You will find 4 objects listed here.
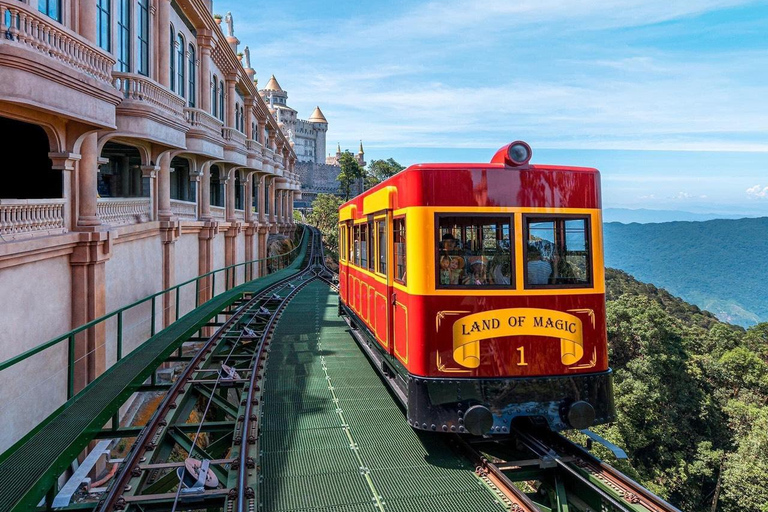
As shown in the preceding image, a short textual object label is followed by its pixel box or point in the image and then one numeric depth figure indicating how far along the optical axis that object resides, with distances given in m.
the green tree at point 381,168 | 106.06
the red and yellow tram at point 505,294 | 6.00
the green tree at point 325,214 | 59.08
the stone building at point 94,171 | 8.26
